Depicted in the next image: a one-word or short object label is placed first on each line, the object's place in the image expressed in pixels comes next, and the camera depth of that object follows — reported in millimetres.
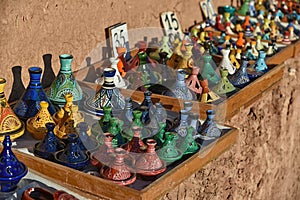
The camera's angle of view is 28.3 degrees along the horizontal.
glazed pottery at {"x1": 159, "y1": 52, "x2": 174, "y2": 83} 2535
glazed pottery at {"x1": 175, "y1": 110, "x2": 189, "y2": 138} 2037
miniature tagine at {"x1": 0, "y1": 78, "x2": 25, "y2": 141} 2006
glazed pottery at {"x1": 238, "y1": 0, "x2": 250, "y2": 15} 3635
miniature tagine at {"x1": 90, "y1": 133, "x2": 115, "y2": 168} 1844
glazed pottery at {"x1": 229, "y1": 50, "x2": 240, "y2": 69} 2723
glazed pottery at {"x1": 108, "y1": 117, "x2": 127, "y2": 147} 1963
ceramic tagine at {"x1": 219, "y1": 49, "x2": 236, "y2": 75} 2641
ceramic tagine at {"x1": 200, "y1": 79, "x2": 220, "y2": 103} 2287
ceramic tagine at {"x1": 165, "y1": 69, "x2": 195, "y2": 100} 2301
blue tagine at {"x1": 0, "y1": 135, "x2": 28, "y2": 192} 1736
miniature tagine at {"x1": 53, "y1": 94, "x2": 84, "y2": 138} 1995
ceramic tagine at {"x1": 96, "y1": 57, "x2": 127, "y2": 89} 2410
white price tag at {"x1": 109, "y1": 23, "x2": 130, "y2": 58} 2744
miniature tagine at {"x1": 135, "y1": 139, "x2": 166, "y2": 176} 1828
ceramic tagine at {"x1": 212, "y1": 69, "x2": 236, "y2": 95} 2398
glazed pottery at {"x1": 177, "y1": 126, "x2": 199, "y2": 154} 1975
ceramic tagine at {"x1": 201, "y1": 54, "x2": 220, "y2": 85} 2516
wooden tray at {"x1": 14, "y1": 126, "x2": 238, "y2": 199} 1737
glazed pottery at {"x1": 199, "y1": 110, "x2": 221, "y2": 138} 2078
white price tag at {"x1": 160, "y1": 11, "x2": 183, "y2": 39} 3133
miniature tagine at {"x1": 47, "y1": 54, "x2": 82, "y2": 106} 2234
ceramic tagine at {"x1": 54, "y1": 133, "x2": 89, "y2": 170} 1851
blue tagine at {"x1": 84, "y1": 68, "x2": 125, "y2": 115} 2184
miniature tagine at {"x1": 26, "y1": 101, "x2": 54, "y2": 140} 2012
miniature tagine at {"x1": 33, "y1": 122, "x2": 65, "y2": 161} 1905
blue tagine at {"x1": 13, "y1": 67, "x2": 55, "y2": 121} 2143
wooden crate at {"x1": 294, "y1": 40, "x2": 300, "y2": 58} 3047
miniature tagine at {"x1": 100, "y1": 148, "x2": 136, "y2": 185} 1775
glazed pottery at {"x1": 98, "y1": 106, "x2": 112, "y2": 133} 2027
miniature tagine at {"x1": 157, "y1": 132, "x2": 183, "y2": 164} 1917
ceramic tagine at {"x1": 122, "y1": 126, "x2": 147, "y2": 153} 1896
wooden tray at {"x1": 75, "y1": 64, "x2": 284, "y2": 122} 2248
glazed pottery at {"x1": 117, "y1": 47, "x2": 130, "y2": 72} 2502
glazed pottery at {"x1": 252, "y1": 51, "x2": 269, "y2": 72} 2660
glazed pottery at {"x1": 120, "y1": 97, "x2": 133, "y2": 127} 2107
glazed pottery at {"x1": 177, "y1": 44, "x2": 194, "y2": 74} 2555
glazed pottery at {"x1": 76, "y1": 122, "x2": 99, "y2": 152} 1927
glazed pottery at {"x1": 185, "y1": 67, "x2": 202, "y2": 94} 2361
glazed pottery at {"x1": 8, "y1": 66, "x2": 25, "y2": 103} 2332
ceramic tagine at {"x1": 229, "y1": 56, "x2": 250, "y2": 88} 2500
